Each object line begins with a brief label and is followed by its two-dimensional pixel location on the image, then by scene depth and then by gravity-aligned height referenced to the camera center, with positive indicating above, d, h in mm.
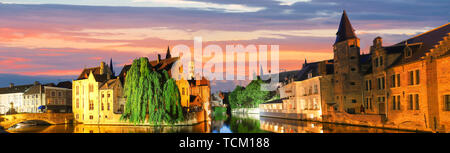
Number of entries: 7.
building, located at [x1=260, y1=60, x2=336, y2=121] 55562 -2684
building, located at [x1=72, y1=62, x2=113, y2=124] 64625 -2963
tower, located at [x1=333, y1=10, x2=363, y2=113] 49281 +1372
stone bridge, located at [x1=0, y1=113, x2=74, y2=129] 61125 -6342
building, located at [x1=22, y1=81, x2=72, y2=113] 79188 -3631
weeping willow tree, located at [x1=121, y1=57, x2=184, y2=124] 49250 -2302
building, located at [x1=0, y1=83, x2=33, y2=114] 91750 -3776
